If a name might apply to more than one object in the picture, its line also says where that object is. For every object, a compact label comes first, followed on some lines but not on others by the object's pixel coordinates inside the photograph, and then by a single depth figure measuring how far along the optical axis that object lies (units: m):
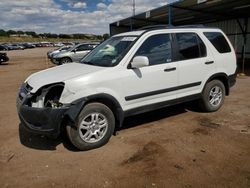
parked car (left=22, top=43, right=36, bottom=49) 49.17
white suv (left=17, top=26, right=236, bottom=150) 2.94
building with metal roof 10.25
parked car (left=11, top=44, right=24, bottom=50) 44.68
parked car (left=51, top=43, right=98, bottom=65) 13.18
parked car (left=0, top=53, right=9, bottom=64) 17.23
